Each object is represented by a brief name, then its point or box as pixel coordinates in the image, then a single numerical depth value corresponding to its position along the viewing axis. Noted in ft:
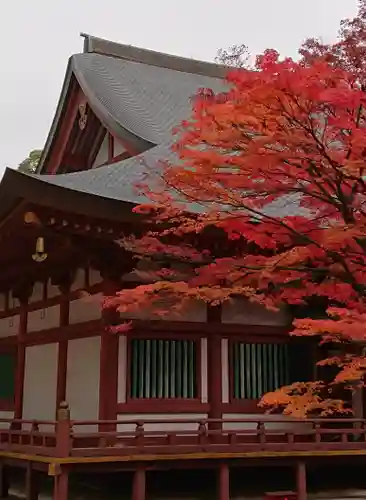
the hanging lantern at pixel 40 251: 34.91
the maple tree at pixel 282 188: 22.49
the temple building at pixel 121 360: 32.58
